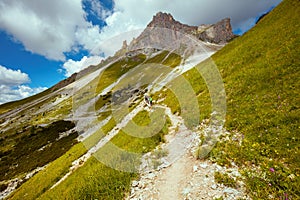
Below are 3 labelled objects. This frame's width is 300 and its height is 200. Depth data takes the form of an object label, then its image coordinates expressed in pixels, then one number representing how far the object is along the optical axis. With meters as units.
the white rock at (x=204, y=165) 8.79
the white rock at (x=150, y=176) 9.32
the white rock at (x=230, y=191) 6.78
